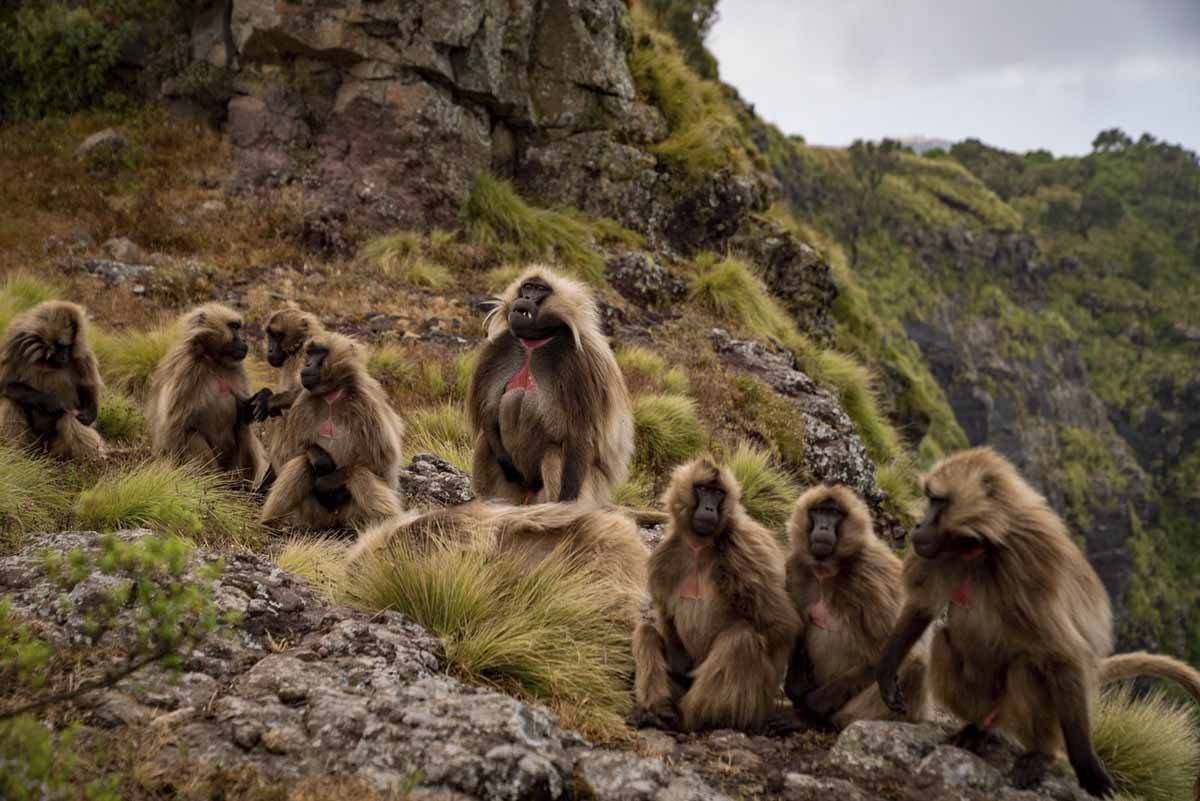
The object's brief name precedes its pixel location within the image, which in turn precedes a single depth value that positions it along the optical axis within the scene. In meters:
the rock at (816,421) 11.16
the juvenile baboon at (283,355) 7.10
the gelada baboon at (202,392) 7.08
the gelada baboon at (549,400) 6.51
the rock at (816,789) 3.96
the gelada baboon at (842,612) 4.83
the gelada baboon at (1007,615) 4.12
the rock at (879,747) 4.23
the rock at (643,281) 14.38
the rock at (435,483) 7.80
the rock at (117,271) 12.27
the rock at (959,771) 4.14
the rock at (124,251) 12.86
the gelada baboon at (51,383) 7.09
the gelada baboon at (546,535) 5.52
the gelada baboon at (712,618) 4.71
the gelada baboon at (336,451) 6.68
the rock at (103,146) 14.48
